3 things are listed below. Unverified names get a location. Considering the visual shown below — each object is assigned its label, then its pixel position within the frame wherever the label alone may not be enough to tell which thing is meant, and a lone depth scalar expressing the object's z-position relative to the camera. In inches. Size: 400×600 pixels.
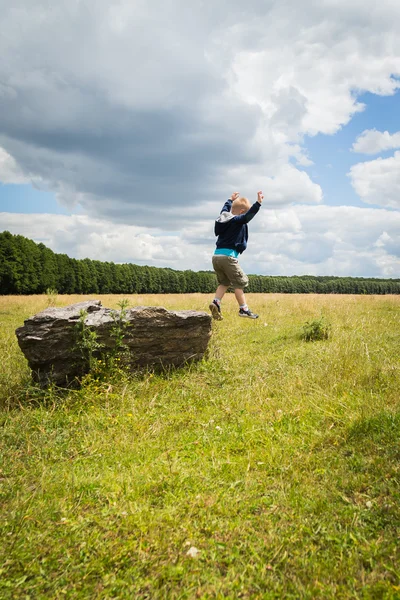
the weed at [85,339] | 209.8
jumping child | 336.5
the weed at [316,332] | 296.4
